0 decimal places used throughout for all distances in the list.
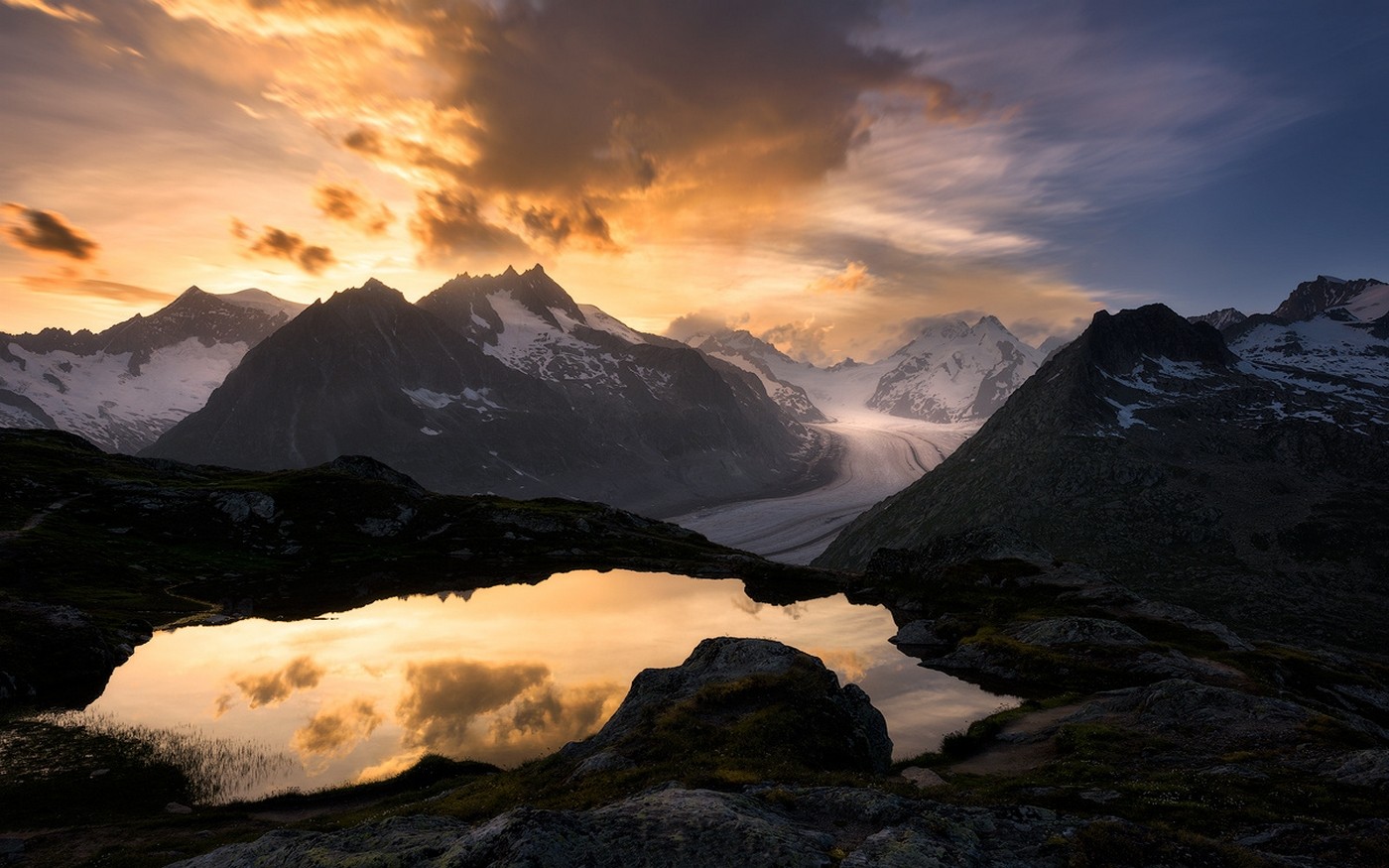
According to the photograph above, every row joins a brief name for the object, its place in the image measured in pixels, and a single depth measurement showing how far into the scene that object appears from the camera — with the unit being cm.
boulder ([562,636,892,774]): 3278
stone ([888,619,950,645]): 7038
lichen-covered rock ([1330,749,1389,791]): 2458
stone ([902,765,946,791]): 3238
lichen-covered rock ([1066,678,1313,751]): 3366
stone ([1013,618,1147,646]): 6094
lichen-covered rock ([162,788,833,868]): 1642
